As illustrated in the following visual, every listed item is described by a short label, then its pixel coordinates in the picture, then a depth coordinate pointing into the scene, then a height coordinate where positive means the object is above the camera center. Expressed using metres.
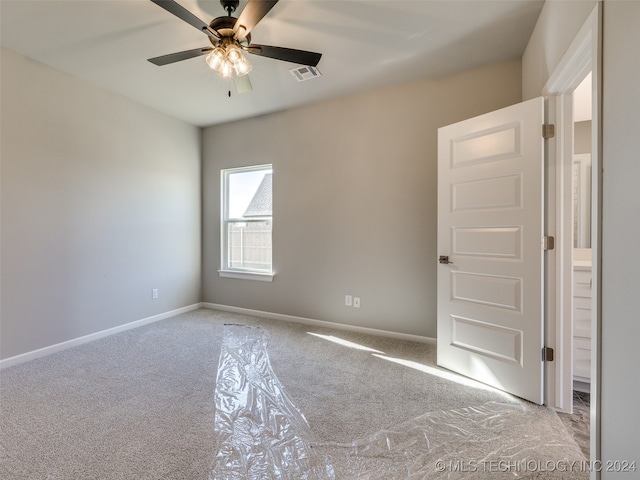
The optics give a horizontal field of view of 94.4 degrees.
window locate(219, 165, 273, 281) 4.05 +0.21
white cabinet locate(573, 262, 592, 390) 2.21 -0.66
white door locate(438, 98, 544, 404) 1.99 -0.08
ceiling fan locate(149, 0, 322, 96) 1.69 +1.23
